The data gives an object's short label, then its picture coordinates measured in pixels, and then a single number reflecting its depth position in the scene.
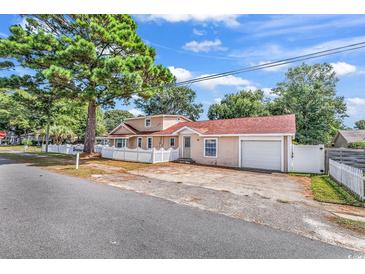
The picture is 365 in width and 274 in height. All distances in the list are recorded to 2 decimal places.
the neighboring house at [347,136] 27.86
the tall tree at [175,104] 43.41
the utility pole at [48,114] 24.15
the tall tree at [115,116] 67.97
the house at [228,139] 13.83
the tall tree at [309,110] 22.02
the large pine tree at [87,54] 14.22
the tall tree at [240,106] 33.44
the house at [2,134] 44.68
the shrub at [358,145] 20.99
